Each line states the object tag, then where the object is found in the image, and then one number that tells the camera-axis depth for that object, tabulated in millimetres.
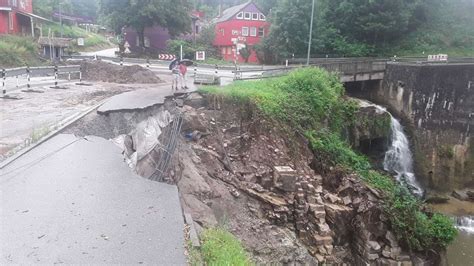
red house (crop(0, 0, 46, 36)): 36562
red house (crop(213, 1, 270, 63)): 47781
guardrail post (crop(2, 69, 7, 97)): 17495
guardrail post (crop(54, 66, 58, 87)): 21381
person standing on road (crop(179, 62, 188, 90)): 17328
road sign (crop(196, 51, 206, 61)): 26453
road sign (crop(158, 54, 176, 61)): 31084
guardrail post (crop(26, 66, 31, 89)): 19672
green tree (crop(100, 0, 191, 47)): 38594
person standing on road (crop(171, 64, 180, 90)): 16984
